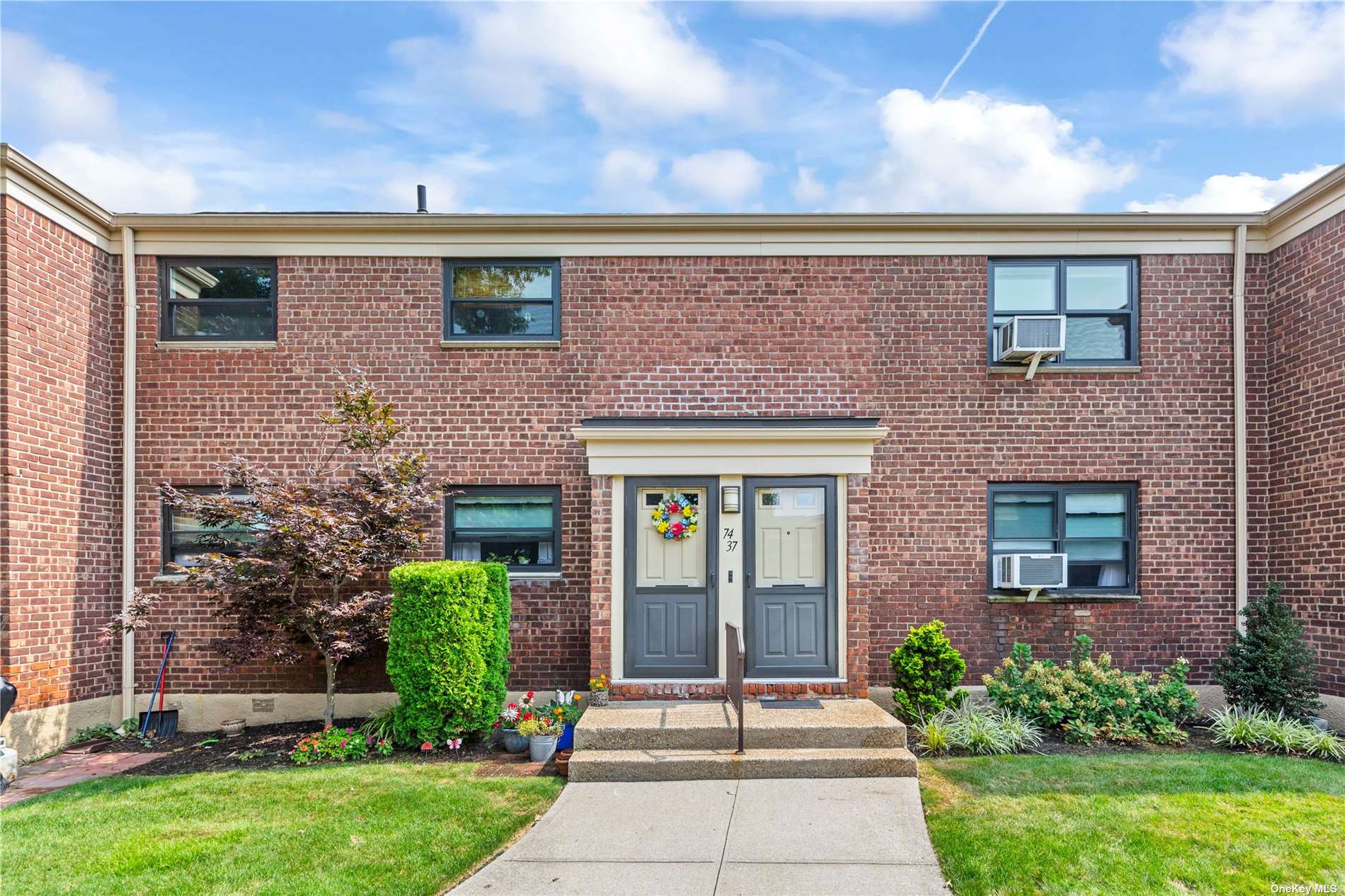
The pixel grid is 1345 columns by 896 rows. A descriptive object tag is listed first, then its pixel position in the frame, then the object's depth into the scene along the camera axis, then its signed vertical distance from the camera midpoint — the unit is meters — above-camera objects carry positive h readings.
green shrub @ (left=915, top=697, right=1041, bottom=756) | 6.70 -2.52
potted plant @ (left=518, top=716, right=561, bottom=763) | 6.71 -2.55
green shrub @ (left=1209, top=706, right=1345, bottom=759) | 6.69 -2.54
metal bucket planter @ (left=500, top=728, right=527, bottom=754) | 6.95 -2.68
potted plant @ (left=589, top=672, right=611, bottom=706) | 7.24 -2.28
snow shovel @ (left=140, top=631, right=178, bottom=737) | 7.80 -2.81
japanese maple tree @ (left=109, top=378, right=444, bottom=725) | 6.94 -0.74
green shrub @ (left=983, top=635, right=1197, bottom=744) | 7.11 -2.33
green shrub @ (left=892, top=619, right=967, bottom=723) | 7.12 -2.01
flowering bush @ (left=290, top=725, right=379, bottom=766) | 6.86 -2.73
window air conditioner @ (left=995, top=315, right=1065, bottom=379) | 8.01 +1.63
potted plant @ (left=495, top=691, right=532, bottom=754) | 6.95 -2.60
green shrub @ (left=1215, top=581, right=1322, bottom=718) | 7.27 -1.99
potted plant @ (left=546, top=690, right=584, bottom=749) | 6.93 -2.47
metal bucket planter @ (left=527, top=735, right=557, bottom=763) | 6.70 -2.64
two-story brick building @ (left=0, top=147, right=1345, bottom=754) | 8.12 +1.10
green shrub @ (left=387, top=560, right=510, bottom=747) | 6.74 -1.74
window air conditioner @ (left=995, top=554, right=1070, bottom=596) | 7.92 -1.08
